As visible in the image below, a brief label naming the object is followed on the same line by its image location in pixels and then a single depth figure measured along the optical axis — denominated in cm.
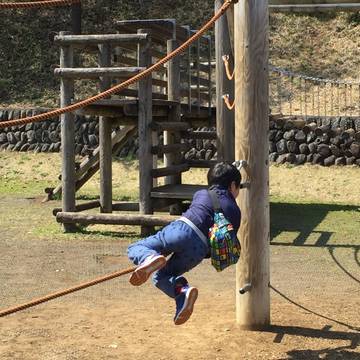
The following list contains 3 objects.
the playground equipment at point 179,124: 514
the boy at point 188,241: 434
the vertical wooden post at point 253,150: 512
